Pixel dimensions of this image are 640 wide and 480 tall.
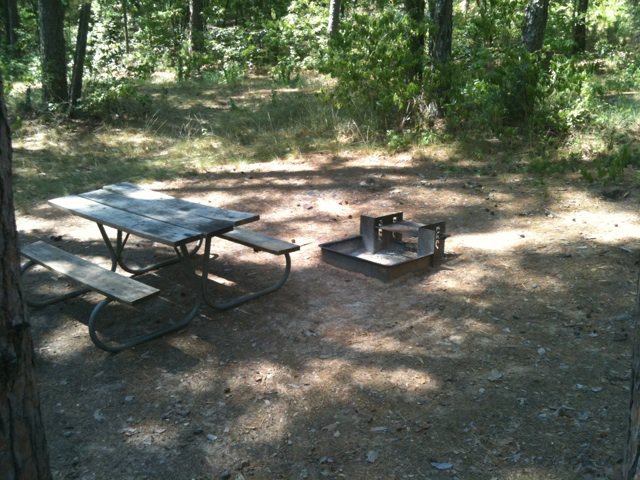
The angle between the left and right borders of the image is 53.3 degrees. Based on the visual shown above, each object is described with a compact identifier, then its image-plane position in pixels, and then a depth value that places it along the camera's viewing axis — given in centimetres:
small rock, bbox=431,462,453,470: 307
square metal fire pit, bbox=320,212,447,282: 532
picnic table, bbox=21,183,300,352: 421
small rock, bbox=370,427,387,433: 337
